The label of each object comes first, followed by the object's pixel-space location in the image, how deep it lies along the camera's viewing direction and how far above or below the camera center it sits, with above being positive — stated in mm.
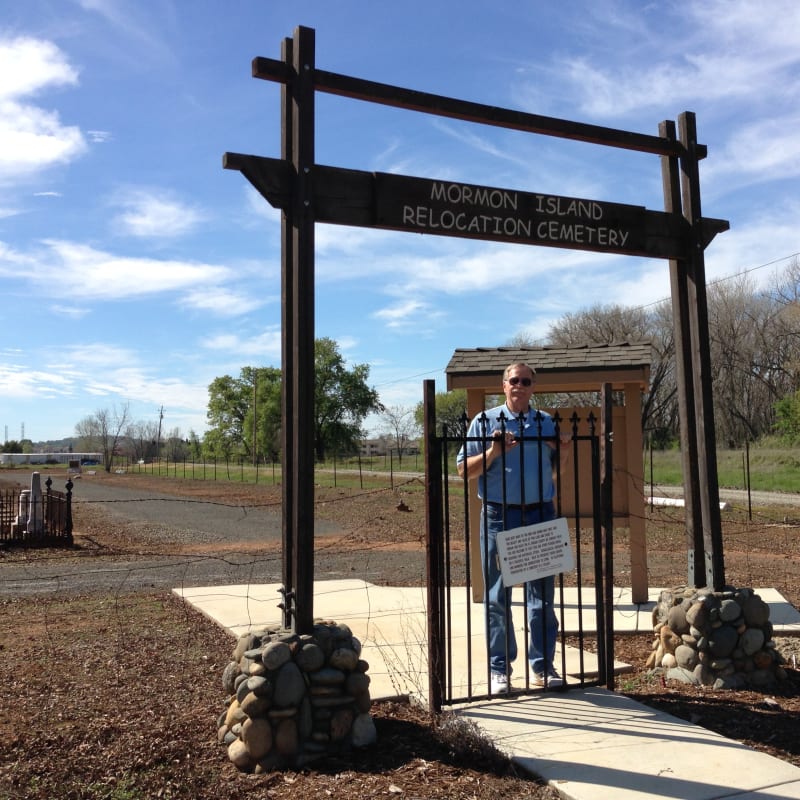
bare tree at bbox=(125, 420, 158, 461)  110188 +3326
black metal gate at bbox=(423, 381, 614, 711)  4324 -827
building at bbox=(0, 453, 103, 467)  118969 +1502
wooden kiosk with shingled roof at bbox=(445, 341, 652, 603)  7453 +749
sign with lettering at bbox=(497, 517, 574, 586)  4469 -500
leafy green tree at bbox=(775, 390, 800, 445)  34094 +1860
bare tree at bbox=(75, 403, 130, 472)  77012 +4975
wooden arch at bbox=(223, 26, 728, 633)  4188 +1474
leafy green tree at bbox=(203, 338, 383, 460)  76000 +5742
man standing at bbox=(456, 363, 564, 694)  4605 -179
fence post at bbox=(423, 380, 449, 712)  4305 -420
